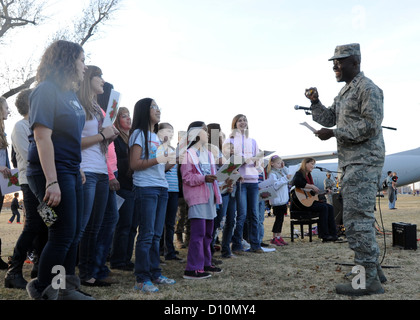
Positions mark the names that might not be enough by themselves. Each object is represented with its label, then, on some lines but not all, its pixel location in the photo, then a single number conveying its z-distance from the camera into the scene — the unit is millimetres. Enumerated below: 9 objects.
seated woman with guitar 7023
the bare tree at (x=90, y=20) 10694
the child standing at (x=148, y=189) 3193
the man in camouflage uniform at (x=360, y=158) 2994
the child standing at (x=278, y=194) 6773
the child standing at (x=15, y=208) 18156
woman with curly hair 2189
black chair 7071
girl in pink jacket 3811
